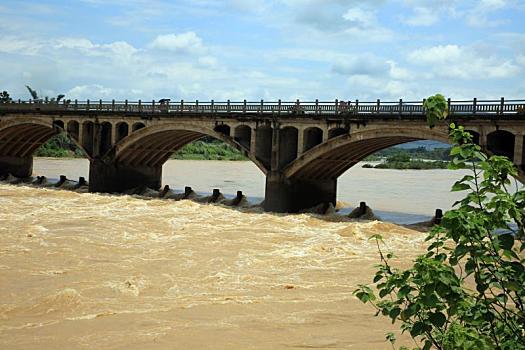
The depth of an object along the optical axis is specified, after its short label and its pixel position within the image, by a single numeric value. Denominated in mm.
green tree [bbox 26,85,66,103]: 99619
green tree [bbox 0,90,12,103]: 108812
